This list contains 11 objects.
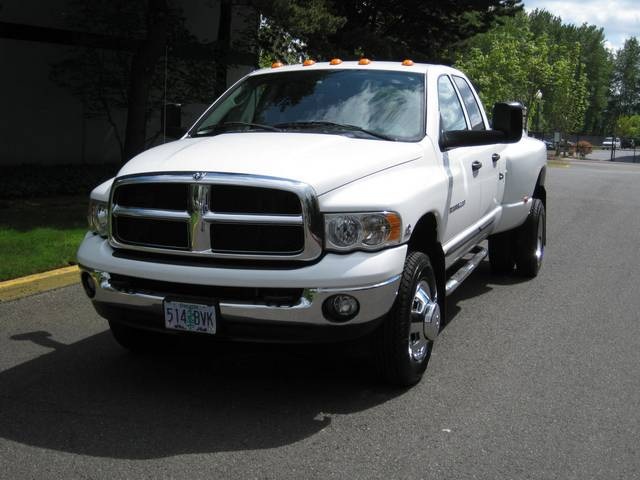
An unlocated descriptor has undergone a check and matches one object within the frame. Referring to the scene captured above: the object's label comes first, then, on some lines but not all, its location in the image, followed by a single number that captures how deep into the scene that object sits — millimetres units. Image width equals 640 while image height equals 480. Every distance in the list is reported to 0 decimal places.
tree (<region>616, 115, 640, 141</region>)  117438
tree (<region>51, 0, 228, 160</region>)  14000
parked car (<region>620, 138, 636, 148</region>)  114669
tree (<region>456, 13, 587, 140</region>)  48531
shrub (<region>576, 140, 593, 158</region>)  64275
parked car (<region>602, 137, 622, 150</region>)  110138
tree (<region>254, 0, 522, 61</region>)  19094
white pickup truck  4027
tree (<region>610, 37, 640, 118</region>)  134000
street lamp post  50422
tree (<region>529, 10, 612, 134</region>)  109438
